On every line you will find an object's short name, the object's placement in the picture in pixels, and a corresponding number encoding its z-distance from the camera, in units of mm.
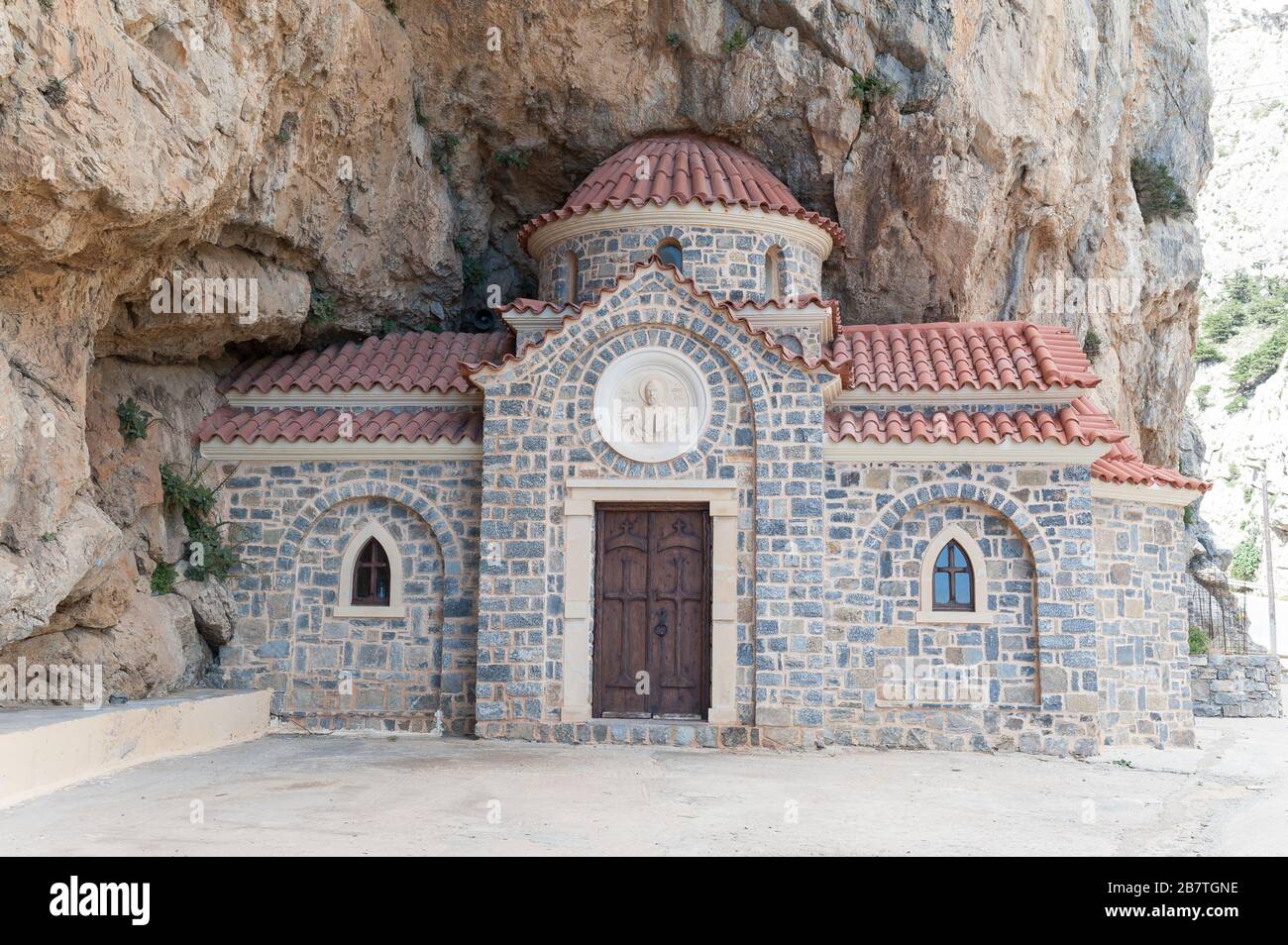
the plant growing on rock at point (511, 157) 17641
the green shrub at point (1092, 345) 19484
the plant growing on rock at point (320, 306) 15609
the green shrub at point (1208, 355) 59406
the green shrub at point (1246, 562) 45469
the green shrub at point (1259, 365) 55594
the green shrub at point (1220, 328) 60344
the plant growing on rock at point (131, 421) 13039
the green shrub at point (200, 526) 13695
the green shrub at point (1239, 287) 63000
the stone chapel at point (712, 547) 12883
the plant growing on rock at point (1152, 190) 21578
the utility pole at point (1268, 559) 29109
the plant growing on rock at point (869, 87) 16438
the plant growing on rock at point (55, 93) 8500
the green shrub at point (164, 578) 13219
